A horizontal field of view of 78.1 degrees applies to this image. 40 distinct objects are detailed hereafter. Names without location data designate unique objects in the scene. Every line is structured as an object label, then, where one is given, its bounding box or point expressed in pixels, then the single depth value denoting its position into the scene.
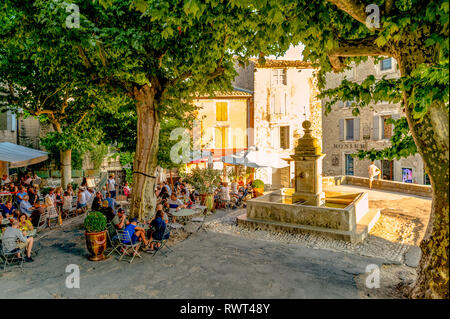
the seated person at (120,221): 7.72
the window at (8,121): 17.59
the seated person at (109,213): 8.92
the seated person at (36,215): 9.43
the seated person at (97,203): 9.87
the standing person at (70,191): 11.46
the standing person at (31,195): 11.80
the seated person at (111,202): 10.30
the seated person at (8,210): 9.45
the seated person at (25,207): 9.75
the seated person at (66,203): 11.04
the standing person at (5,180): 14.66
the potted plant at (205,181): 12.56
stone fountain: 8.57
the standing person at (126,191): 14.00
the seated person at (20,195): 10.15
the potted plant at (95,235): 6.87
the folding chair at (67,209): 11.05
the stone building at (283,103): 21.73
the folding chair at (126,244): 6.93
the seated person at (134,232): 6.98
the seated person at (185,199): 10.96
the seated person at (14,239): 6.55
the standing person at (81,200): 11.50
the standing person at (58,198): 11.39
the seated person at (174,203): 10.50
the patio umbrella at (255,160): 15.63
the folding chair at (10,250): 6.50
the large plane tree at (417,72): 3.52
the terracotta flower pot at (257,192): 14.12
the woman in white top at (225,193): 13.17
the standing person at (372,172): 17.50
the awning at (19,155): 12.66
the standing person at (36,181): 17.02
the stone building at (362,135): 21.17
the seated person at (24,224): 7.25
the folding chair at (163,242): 7.28
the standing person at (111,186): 13.79
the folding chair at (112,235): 7.56
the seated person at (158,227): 7.30
